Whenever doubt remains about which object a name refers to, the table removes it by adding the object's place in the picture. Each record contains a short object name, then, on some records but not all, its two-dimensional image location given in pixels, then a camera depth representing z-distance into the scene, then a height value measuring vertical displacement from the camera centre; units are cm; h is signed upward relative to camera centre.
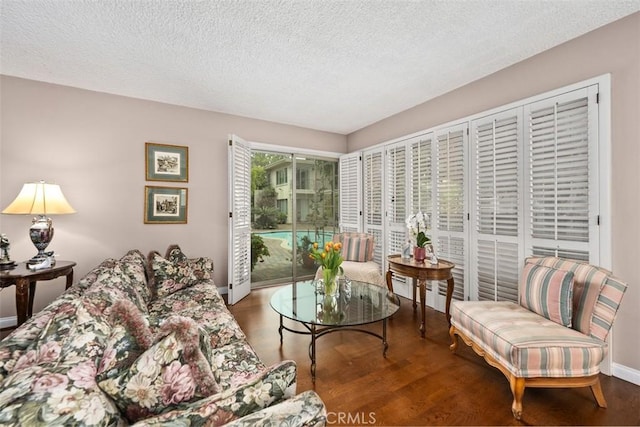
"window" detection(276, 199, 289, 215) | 451 +18
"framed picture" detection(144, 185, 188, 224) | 342 +14
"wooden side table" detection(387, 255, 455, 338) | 265 -56
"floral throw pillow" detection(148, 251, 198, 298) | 255 -58
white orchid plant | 291 -14
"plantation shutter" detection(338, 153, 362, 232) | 454 +41
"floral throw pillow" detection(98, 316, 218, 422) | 84 -52
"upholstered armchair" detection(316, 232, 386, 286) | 333 -56
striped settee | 163 -74
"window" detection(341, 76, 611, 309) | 212 +30
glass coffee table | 205 -76
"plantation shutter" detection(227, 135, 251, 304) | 355 -4
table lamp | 246 +7
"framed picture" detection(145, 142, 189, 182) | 342 +68
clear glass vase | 236 -56
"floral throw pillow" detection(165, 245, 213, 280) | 287 -51
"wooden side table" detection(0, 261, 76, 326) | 218 -52
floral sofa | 72 -49
